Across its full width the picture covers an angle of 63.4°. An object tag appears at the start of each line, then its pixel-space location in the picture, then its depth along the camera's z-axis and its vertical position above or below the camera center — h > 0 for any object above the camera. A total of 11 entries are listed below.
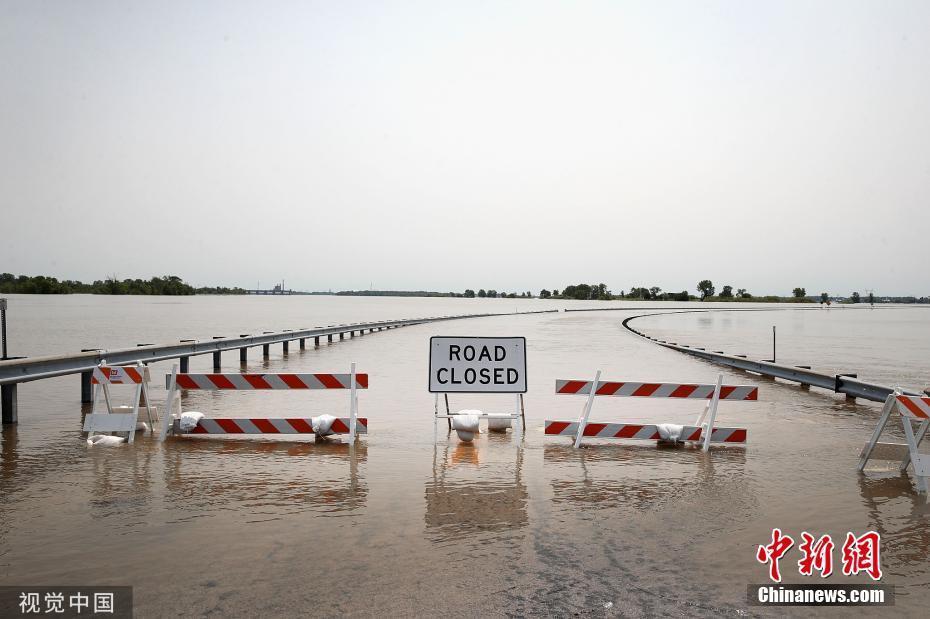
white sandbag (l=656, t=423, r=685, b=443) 10.55 -1.94
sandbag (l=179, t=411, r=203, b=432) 10.82 -1.83
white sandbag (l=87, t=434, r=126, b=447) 10.30 -2.02
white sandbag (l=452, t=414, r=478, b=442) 10.72 -1.88
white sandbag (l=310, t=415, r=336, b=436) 10.52 -1.84
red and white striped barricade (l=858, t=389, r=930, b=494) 7.86 -1.51
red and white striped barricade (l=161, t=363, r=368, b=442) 10.42 -1.39
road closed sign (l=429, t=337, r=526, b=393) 11.13 -1.07
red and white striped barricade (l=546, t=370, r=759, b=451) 10.45 -1.84
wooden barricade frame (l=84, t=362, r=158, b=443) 10.45 -1.67
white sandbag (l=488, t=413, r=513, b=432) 11.82 -2.04
